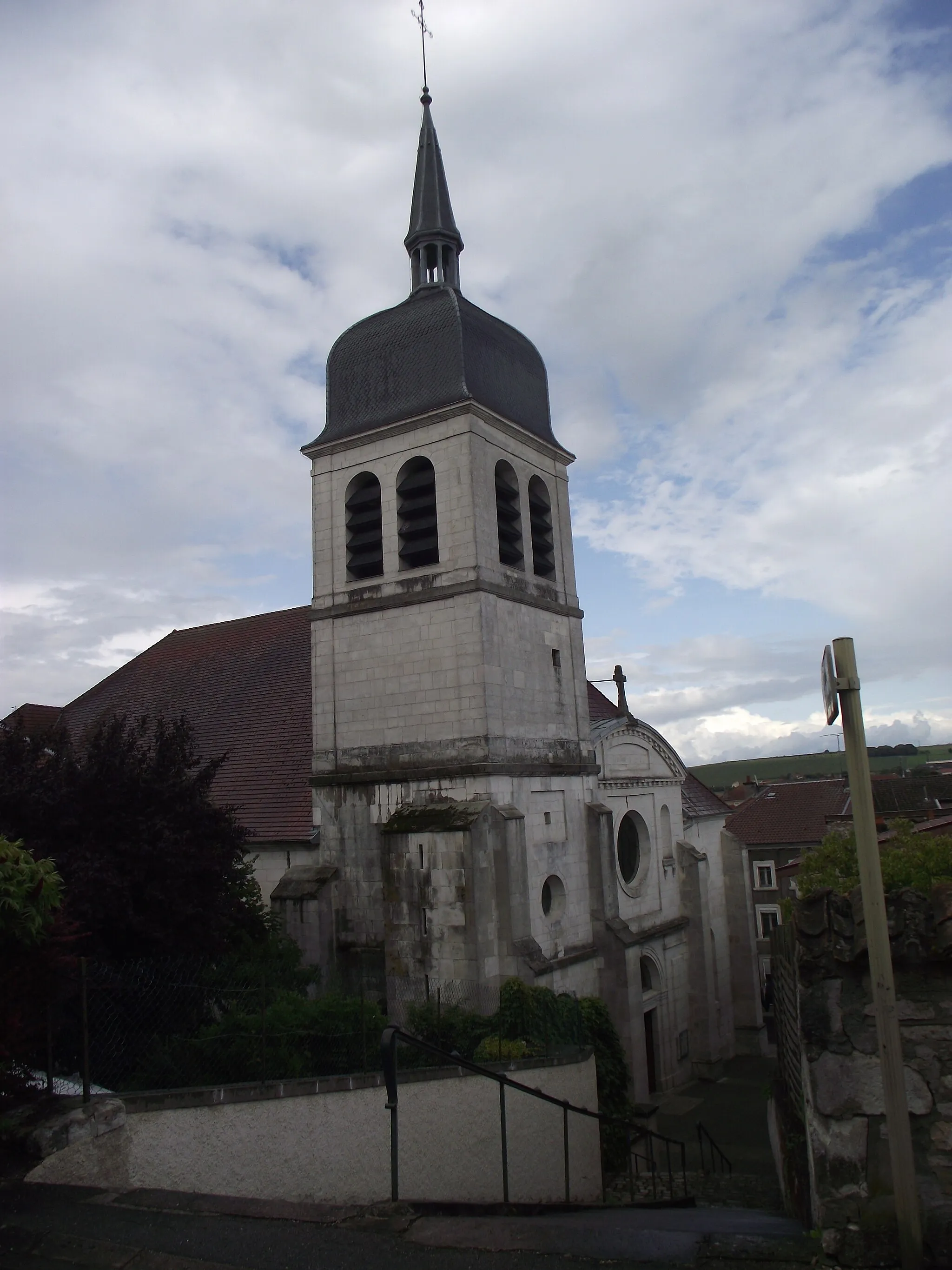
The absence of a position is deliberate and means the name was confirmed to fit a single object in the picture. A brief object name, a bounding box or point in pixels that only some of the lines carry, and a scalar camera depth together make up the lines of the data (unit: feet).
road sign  17.11
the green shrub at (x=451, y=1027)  44.29
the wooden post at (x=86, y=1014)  25.35
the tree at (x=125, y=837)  36.94
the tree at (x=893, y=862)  49.34
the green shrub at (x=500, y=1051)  42.01
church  51.13
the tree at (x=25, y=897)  23.44
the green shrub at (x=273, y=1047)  29.48
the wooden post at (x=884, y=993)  16.55
